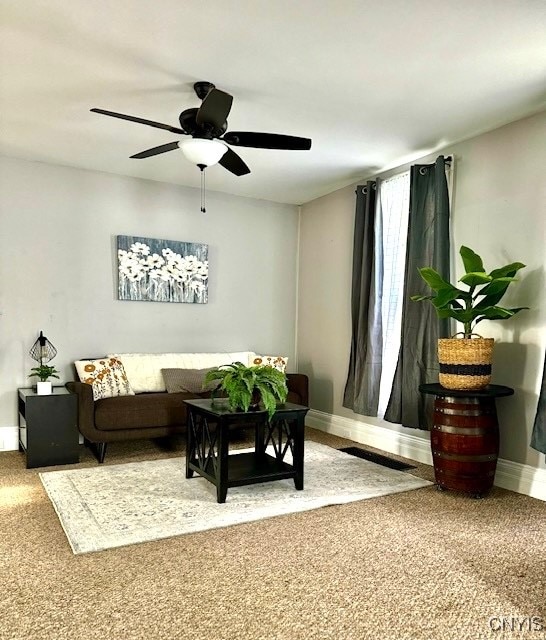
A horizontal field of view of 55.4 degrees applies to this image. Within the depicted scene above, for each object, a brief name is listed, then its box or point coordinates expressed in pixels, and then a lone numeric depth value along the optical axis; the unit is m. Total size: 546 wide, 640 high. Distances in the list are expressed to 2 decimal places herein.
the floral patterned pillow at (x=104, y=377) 4.40
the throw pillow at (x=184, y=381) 4.63
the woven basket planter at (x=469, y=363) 3.30
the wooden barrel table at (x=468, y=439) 3.24
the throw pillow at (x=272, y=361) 5.19
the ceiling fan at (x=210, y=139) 2.96
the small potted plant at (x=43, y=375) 4.04
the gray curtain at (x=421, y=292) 4.02
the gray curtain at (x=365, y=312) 4.68
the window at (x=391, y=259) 4.54
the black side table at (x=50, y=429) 3.88
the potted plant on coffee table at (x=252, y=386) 3.22
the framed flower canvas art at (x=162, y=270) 4.95
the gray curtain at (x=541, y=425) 3.17
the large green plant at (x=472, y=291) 3.28
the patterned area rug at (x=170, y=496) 2.72
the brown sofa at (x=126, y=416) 4.00
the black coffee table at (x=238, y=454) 3.12
